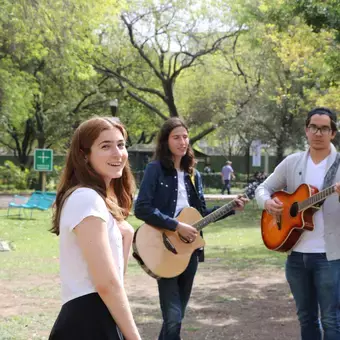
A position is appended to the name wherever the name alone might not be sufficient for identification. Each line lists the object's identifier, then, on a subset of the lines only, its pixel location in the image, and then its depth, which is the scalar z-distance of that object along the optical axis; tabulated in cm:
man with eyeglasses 406
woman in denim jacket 440
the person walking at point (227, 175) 3212
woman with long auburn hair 227
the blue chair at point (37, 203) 1886
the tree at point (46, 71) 1559
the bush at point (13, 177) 3356
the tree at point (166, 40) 2633
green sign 2194
